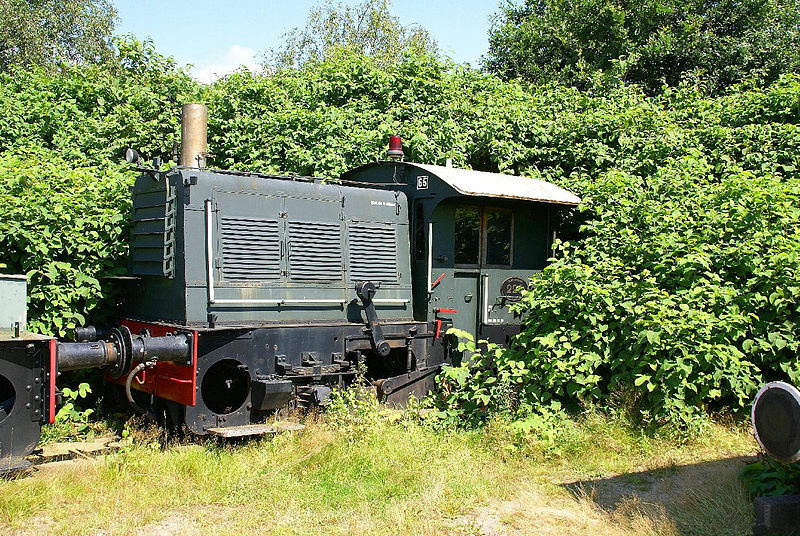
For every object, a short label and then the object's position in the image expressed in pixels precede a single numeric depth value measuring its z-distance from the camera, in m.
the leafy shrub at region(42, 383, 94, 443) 7.37
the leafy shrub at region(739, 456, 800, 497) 5.40
